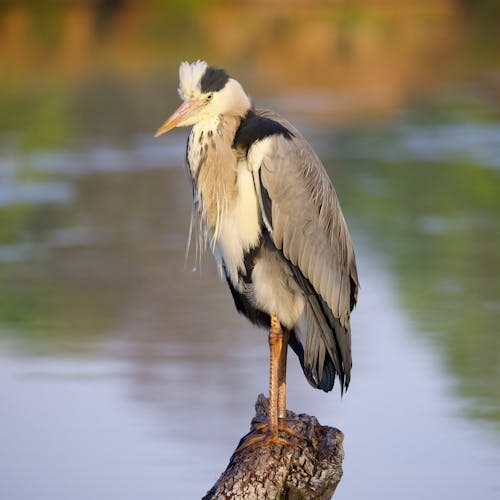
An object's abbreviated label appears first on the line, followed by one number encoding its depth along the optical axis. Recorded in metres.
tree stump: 8.91
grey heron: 9.26
